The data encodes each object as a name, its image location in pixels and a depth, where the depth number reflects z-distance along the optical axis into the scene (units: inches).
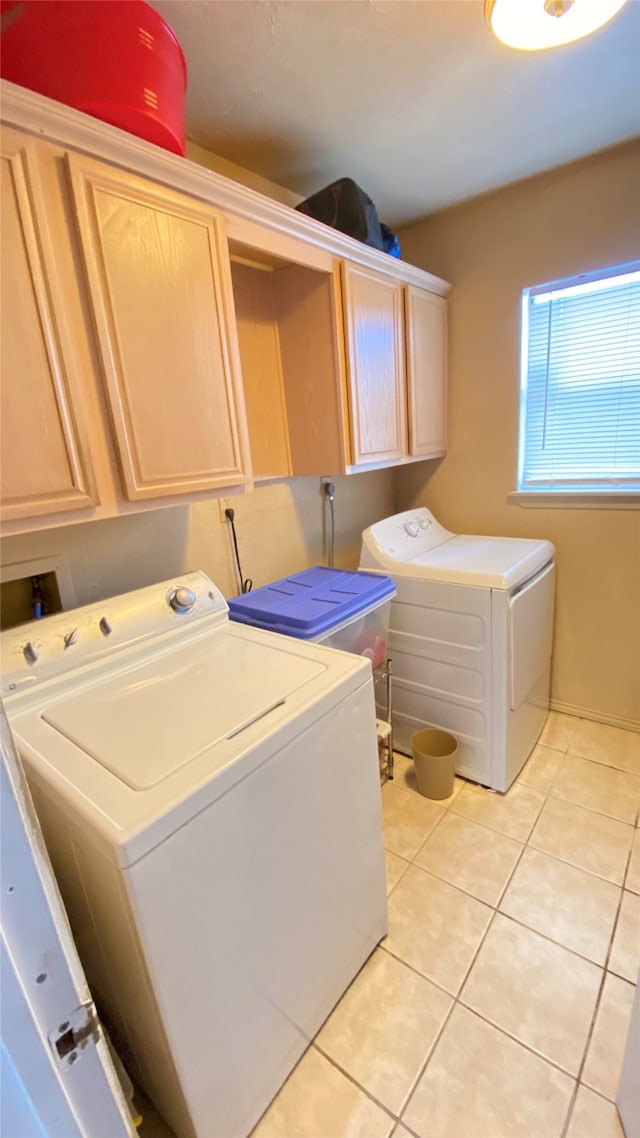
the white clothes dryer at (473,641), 71.4
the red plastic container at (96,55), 37.6
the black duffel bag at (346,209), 68.7
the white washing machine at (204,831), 32.2
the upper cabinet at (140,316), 38.3
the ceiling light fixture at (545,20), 41.4
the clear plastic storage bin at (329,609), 61.0
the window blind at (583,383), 78.4
